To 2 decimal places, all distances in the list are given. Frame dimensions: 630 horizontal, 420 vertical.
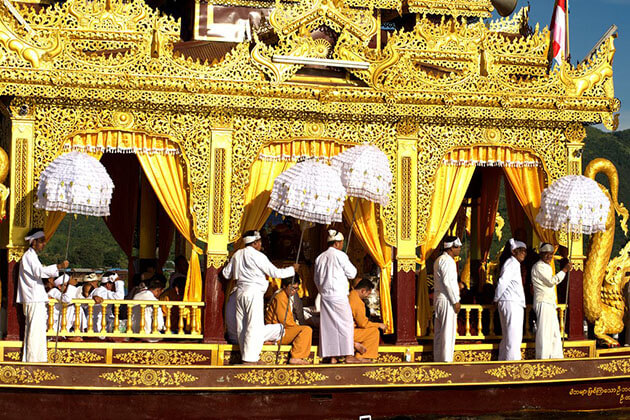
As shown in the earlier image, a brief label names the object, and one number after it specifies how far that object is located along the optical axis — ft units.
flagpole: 49.39
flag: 48.83
